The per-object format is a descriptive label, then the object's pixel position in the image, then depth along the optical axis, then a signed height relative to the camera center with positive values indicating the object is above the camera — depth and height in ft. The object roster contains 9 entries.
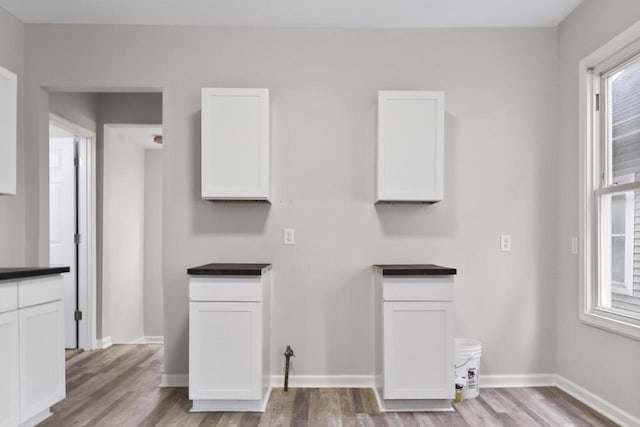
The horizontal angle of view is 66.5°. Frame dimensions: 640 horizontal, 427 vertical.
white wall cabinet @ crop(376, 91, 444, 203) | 10.52 +1.56
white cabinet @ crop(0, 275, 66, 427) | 7.75 -2.26
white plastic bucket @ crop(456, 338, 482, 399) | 10.26 -3.17
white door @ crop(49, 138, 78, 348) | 14.33 -0.02
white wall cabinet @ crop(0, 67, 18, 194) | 9.39 +1.70
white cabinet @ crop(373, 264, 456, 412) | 9.49 -2.33
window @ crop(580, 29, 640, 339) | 8.95 +0.59
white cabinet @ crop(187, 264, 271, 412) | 9.30 -2.26
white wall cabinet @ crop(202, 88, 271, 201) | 10.40 +1.58
